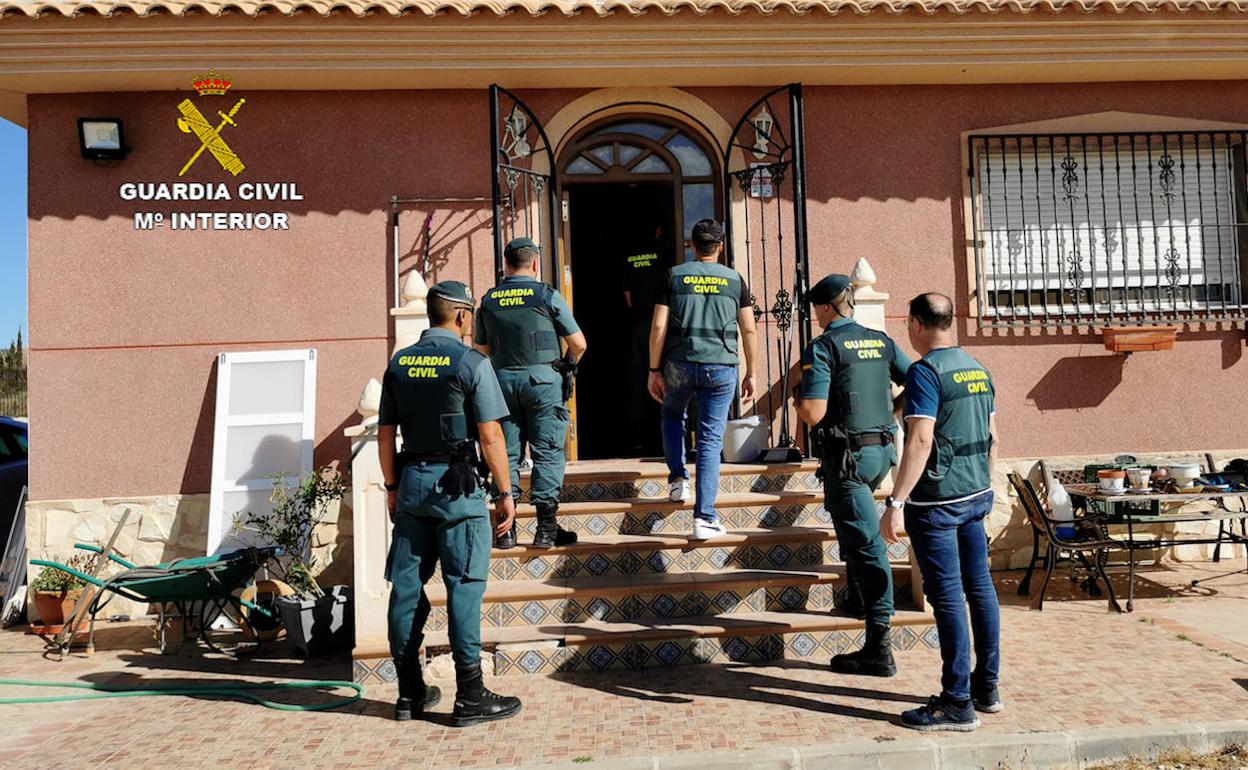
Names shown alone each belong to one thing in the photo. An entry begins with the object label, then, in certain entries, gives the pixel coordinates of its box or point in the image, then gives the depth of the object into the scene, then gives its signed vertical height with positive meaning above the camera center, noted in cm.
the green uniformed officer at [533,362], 565 +46
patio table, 641 -70
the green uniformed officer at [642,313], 827 +111
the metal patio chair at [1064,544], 646 -86
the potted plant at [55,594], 670 -105
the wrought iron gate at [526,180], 761 +214
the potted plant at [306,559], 589 -83
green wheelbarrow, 587 -95
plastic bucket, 687 -7
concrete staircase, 523 -96
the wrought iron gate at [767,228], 781 +173
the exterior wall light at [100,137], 734 +248
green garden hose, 508 -140
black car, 850 -15
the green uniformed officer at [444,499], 448 -29
